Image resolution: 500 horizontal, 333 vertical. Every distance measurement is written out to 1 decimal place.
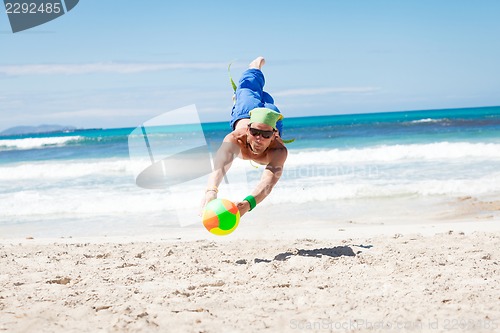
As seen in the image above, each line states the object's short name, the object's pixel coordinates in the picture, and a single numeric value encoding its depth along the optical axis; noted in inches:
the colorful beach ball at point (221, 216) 195.6
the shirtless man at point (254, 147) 211.9
